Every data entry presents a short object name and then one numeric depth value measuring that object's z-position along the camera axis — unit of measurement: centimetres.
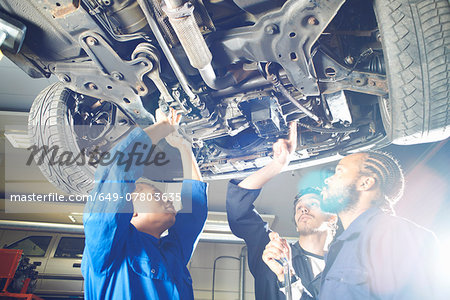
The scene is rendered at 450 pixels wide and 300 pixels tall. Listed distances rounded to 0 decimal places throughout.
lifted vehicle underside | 115
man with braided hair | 126
